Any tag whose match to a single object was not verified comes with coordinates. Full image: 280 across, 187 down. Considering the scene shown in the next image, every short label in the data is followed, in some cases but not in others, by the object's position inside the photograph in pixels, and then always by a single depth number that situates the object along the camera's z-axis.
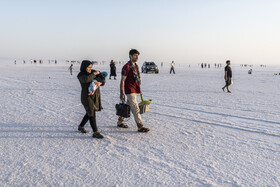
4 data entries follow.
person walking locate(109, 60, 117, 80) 18.66
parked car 29.20
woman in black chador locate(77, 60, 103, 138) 4.37
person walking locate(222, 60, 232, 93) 11.27
